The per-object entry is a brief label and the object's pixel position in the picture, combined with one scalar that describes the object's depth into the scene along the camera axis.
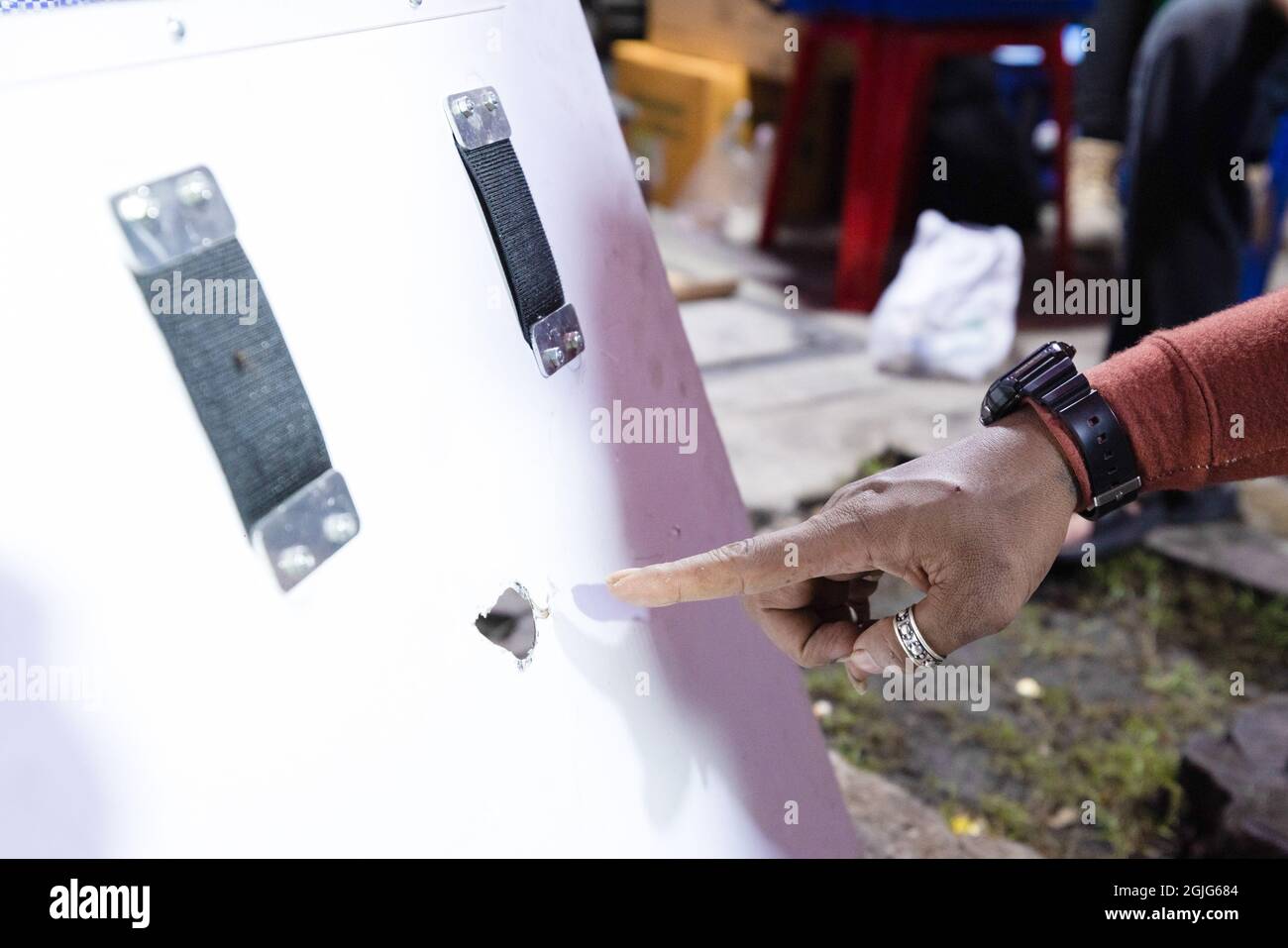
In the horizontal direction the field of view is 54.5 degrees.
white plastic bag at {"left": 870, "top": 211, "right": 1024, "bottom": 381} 3.38
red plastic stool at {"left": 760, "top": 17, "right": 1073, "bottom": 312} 3.72
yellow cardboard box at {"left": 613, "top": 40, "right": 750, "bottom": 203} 4.78
